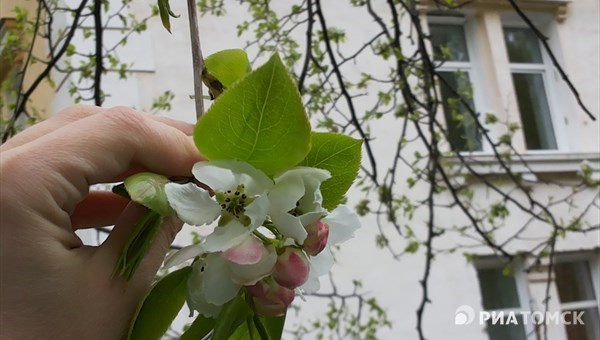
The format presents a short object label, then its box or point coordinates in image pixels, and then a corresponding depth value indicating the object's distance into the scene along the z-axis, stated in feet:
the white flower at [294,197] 0.86
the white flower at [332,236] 0.97
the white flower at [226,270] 0.83
